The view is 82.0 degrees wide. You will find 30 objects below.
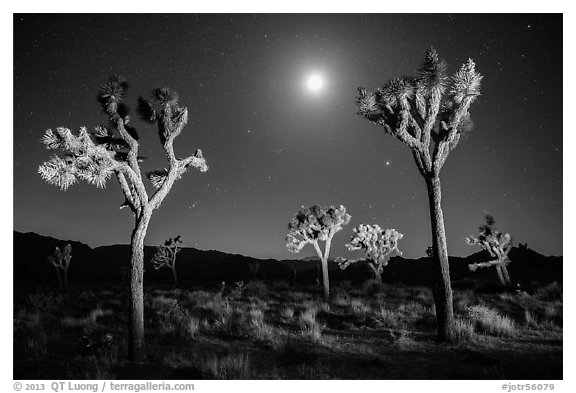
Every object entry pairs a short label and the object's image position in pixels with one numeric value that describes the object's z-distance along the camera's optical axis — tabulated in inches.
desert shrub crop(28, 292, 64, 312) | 602.2
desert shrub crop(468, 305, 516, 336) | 335.3
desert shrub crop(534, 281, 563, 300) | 578.5
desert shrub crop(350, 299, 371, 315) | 489.9
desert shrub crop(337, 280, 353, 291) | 891.8
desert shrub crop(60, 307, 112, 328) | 440.5
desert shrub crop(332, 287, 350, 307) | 577.0
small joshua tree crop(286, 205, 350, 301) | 741.9
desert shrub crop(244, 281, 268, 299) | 742.1
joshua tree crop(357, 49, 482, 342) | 307.1
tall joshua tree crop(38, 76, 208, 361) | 266.5
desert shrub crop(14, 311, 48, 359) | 312.5
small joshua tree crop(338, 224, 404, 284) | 1049.5
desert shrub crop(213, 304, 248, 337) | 381.9
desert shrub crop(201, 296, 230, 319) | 505.4
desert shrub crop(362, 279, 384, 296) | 780.9
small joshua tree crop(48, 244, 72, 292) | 1261.3
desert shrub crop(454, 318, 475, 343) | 306.9
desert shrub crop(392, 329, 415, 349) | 306.2
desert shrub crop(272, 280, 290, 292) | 928.9
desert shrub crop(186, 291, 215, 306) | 640.4
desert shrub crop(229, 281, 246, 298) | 718.5
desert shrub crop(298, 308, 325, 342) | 341.7
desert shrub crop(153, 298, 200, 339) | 378.6
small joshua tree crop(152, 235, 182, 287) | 1365.7
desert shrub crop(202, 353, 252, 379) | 241.6
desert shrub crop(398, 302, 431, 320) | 441.8
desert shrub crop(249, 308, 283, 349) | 326.3
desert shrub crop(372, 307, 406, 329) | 390.6
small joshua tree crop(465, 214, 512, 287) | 842.2
